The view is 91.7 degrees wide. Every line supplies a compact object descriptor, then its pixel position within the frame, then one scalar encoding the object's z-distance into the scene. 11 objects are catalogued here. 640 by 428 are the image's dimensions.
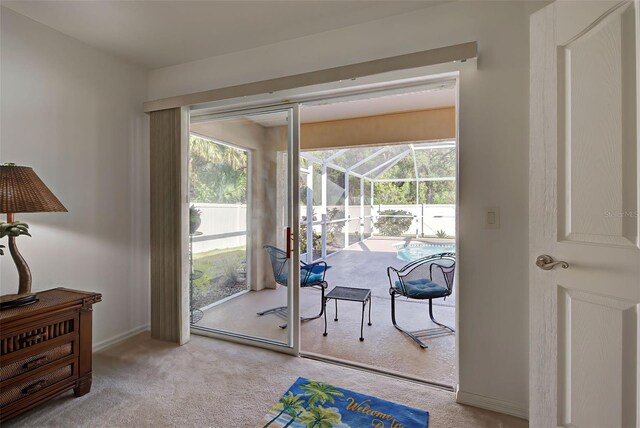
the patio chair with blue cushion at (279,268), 2.74
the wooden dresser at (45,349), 1.69
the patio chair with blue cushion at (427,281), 3.10
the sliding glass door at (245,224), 2.68
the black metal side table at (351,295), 3.11
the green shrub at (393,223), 7.32
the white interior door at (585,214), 1.19
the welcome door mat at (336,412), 1.77
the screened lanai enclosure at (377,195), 5.88
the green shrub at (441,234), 6.90
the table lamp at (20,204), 1.74
